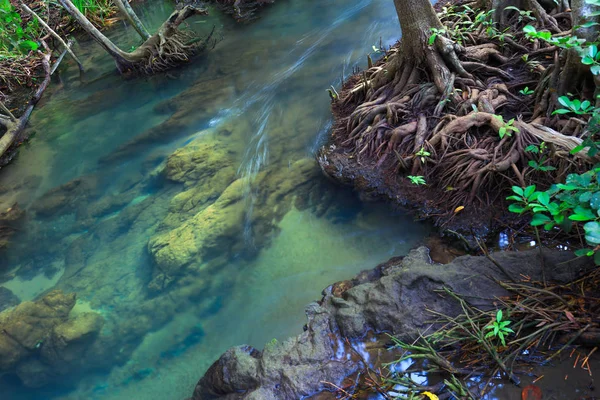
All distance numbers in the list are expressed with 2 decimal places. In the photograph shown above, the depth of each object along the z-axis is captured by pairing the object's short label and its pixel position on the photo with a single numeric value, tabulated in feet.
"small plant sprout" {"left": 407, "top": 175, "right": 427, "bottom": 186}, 15.39
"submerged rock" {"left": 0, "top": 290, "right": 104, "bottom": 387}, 15.51
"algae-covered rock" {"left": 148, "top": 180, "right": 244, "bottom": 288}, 17.20
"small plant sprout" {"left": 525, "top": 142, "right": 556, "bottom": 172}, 12.30
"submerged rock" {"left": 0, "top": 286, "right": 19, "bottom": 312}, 18.08
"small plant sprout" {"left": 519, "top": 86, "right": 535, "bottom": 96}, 15.47
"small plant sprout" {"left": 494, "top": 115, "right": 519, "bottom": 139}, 13.56
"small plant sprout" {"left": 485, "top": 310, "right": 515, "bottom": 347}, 8.11
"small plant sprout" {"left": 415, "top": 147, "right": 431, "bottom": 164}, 15.41
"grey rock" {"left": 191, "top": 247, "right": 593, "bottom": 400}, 9.62
